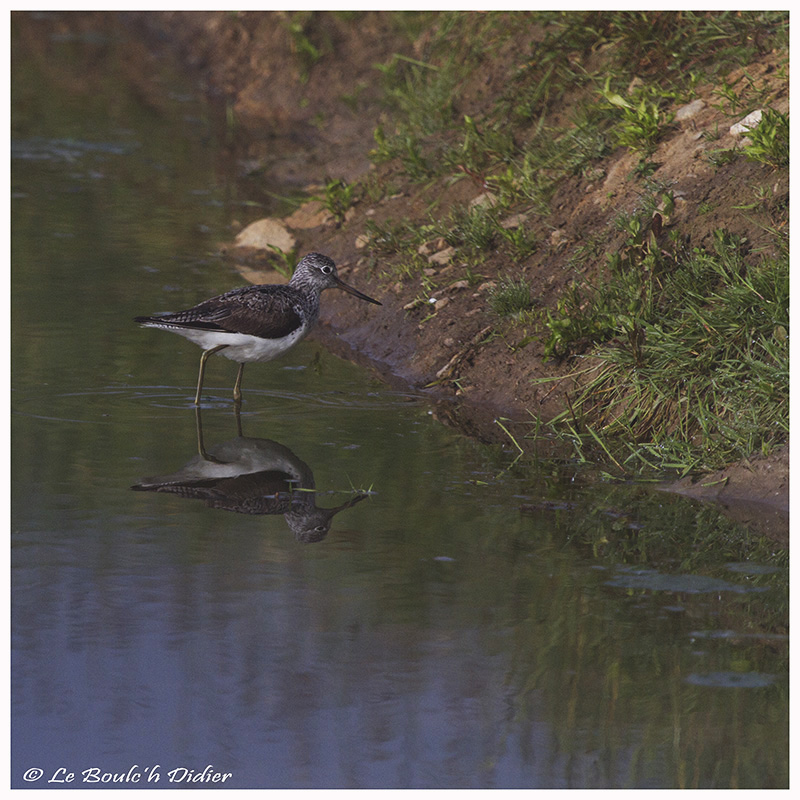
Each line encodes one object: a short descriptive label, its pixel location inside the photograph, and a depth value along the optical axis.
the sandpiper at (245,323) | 17.87
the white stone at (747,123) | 18.66
